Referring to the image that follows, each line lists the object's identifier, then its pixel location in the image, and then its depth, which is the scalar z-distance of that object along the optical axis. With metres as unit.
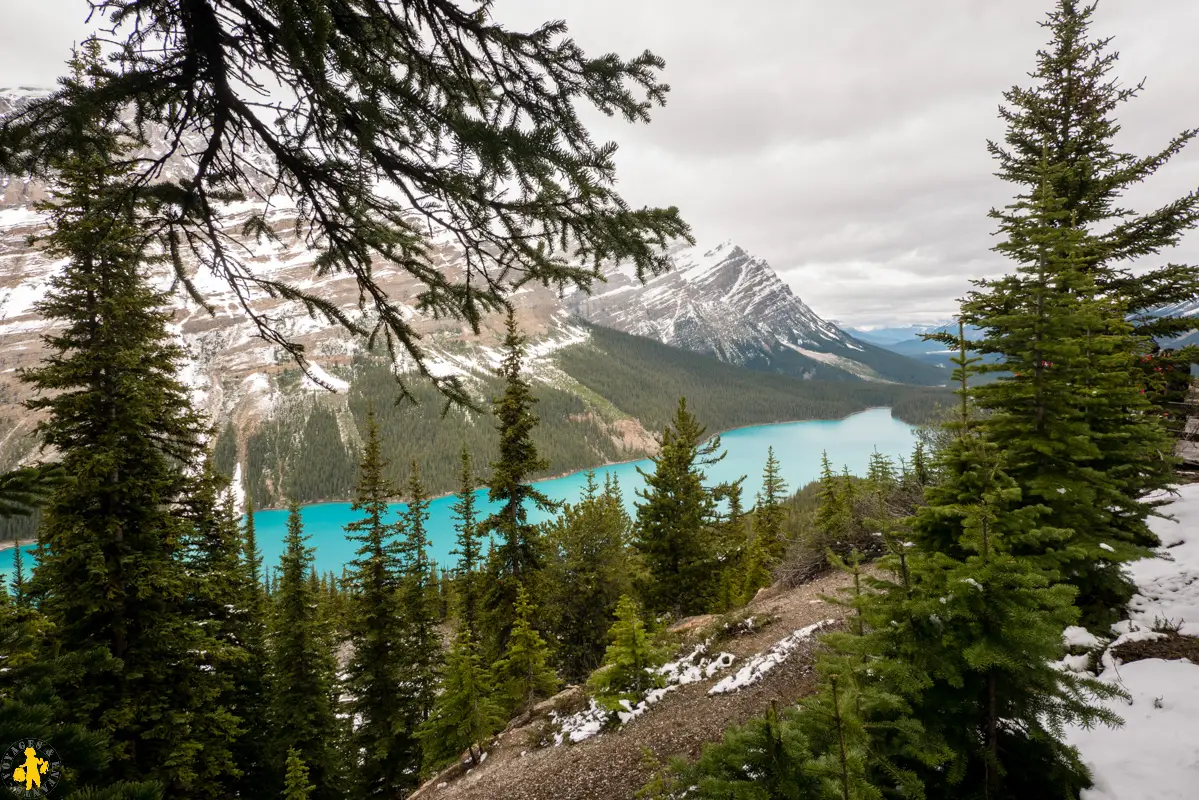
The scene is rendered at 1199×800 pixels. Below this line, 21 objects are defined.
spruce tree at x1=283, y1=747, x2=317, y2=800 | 10.73
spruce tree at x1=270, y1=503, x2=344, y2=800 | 14.80
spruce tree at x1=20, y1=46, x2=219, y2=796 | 8.28
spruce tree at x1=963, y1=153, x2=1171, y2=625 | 5.88
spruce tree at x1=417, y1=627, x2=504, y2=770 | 11.22
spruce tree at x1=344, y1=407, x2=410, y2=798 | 16.31
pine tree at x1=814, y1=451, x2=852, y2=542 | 16.39
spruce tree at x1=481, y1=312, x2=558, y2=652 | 16.33
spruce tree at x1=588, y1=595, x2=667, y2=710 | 9.86
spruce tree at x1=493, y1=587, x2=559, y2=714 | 13.45
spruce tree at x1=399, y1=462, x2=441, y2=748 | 17.05
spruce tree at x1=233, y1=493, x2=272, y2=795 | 14.25
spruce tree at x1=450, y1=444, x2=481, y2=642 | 22.84
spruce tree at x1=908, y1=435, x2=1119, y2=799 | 3.27
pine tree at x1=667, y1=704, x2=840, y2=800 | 2.99
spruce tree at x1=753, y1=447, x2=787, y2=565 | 28.48
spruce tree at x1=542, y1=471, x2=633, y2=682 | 19.53
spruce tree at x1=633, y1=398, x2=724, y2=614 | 18.47
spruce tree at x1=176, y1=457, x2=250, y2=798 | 9.23
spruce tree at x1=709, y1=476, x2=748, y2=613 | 19.41
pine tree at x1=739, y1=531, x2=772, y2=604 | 22.28
